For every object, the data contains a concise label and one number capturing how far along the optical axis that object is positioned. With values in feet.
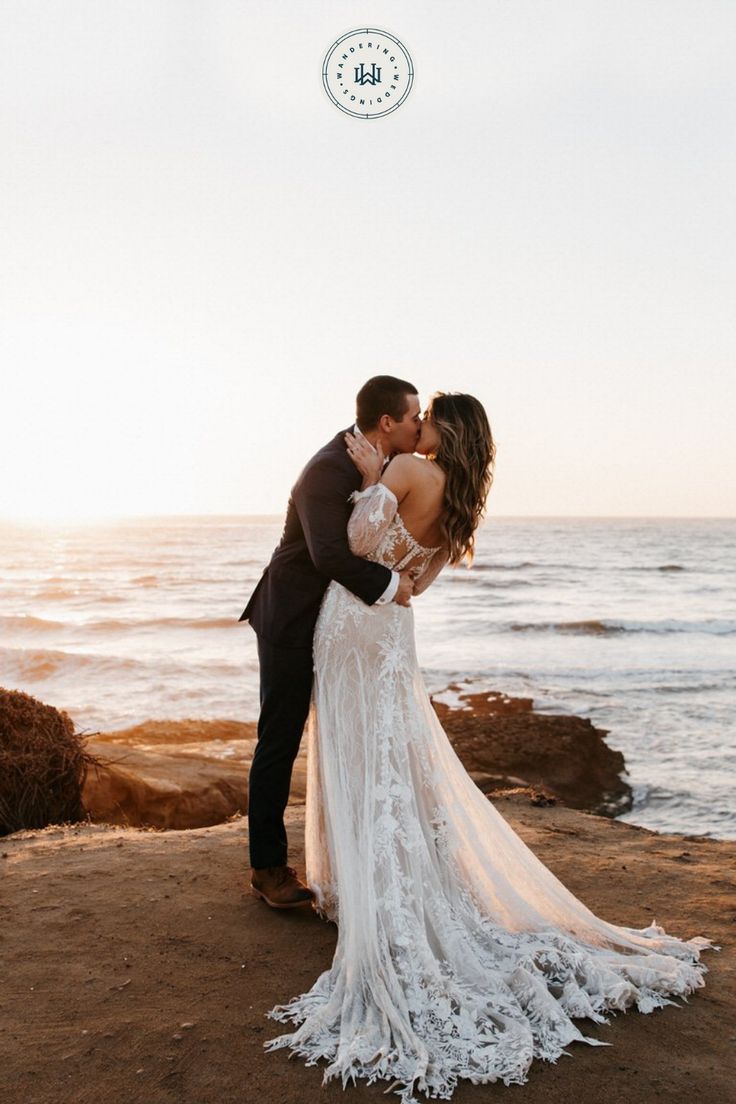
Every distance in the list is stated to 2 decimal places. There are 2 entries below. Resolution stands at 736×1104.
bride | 10.18
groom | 12.46
